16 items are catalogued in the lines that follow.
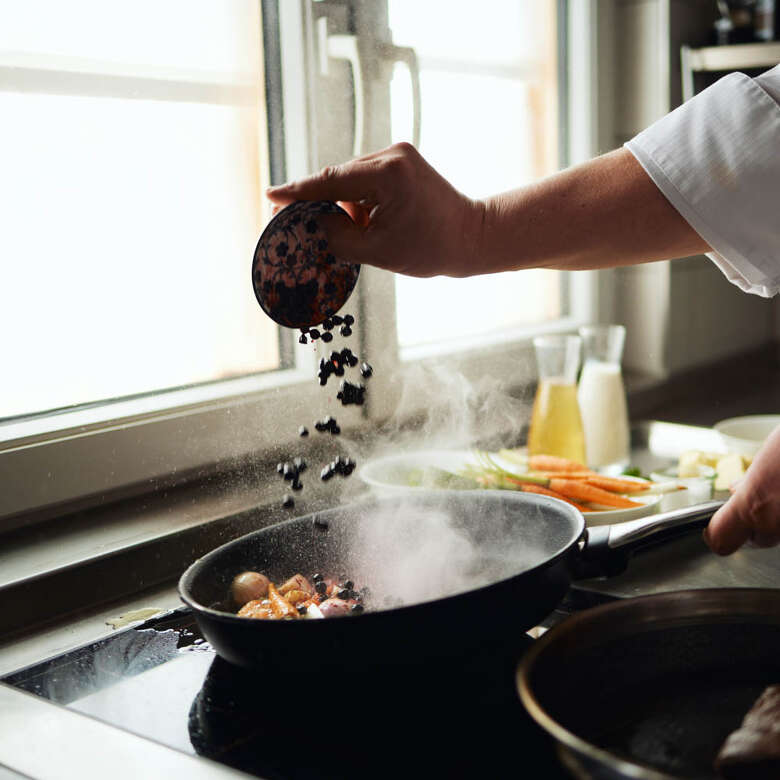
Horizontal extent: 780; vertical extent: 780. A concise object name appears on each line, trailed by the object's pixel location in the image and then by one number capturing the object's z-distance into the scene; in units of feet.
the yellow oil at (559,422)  5.42
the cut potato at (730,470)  5.08
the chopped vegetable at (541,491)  4.62
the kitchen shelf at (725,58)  7.02
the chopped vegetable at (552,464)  5.10
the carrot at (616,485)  4.85
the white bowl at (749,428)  5.73
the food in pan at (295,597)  3.04
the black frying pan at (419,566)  2.55
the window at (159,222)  4.17
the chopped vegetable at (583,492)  4.63
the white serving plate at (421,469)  4.25
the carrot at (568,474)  4.91
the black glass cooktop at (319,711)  2.47
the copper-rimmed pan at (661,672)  2.43
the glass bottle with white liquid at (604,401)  5.75
